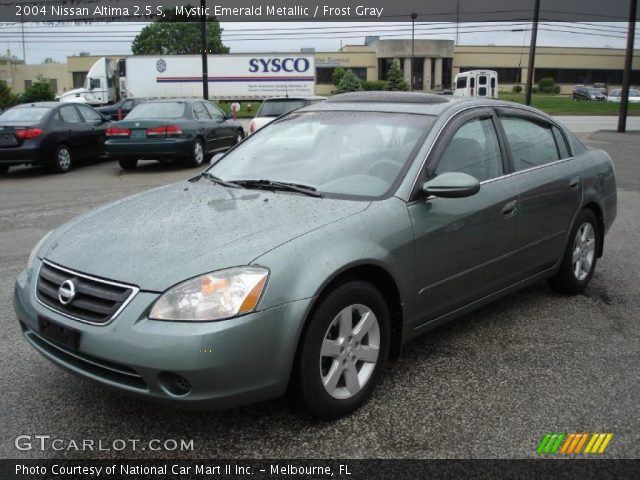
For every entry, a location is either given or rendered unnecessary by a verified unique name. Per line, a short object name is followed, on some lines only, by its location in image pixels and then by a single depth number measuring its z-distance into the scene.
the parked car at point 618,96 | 53.06
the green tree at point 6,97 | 40.30
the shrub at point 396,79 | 59.78
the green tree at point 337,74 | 65.53
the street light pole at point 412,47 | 59.06
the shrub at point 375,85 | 60.78
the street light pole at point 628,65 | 21.93
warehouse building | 73.69
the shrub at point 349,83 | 49.91
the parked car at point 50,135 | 12.16
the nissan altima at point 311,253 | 2.65
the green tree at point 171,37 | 83.25
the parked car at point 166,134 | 12.81
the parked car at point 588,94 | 56.50
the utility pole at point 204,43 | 22.03
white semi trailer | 36.44
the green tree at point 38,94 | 43.59
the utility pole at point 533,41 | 29.16
